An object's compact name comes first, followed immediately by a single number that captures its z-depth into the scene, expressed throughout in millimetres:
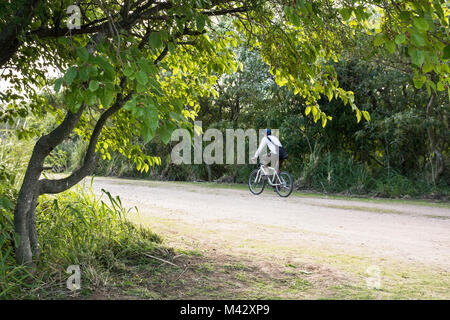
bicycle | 12904
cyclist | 12875
